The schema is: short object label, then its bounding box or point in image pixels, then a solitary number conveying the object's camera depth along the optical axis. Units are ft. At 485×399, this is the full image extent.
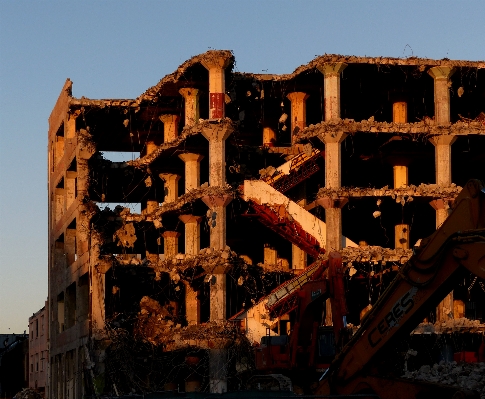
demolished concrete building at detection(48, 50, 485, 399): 185.57
